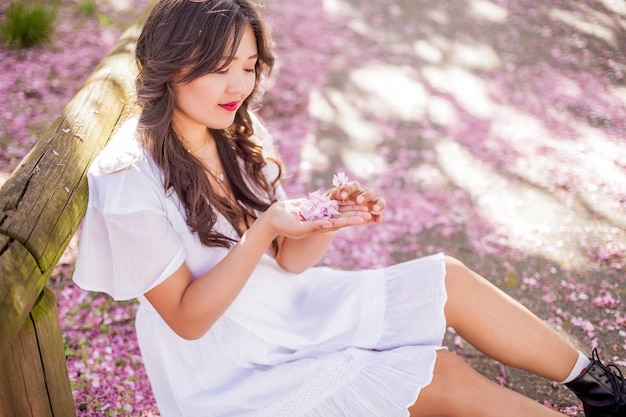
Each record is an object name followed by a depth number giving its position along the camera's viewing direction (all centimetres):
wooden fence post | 158
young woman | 191
